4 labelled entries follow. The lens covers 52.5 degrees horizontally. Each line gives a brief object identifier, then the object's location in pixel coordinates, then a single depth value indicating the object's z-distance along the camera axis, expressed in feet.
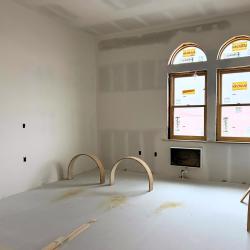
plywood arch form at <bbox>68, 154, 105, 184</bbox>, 16.11
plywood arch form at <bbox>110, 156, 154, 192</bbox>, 14.56
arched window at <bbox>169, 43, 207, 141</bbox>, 17.04
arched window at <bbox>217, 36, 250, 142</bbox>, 15.75
